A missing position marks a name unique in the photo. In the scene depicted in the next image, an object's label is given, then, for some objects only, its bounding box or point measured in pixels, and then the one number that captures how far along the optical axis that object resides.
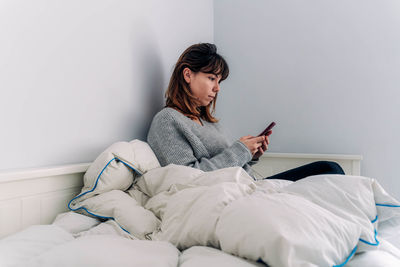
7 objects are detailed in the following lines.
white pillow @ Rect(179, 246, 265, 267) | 0.45
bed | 0.46
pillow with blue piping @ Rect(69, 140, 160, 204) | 0.87
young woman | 1.14
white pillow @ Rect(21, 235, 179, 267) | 0.43
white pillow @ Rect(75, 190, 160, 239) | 0.77
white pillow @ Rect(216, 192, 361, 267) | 0.44
